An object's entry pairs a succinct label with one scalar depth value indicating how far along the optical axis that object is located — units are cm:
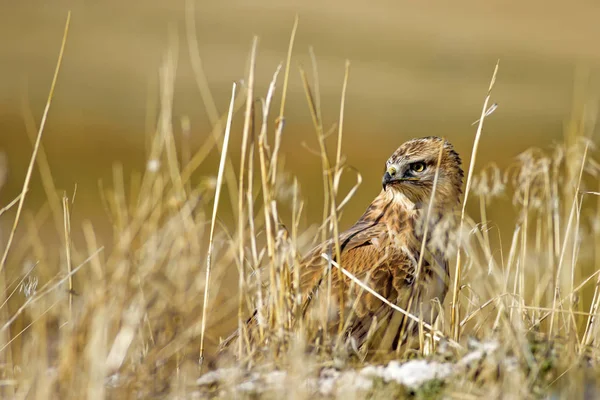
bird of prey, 931
